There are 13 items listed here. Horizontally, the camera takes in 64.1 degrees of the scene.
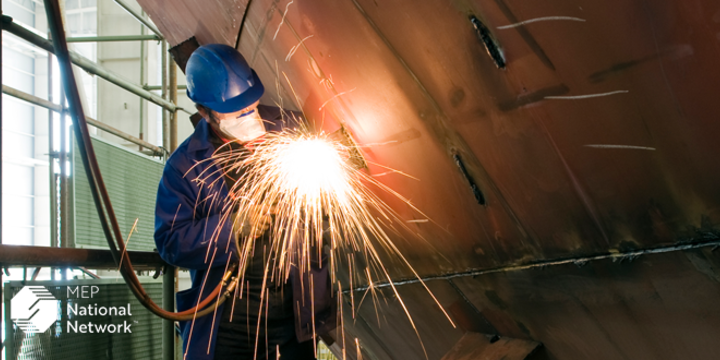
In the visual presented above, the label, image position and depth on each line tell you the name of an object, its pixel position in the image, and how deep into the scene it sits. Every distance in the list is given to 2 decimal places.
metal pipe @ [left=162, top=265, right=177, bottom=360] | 2.70
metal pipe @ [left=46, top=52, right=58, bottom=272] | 4.01
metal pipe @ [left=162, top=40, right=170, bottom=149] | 5.80
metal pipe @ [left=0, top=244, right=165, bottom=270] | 1.83
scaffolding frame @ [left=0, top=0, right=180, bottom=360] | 1.94
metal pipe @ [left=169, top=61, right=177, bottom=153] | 5.67
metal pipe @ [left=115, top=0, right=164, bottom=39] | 5.59
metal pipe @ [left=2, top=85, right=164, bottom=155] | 3.71
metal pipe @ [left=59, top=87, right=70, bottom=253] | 3.87
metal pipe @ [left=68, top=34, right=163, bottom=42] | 5.54
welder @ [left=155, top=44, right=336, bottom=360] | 2.12
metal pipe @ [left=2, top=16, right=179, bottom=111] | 2.15
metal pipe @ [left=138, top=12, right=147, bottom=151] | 6.38
